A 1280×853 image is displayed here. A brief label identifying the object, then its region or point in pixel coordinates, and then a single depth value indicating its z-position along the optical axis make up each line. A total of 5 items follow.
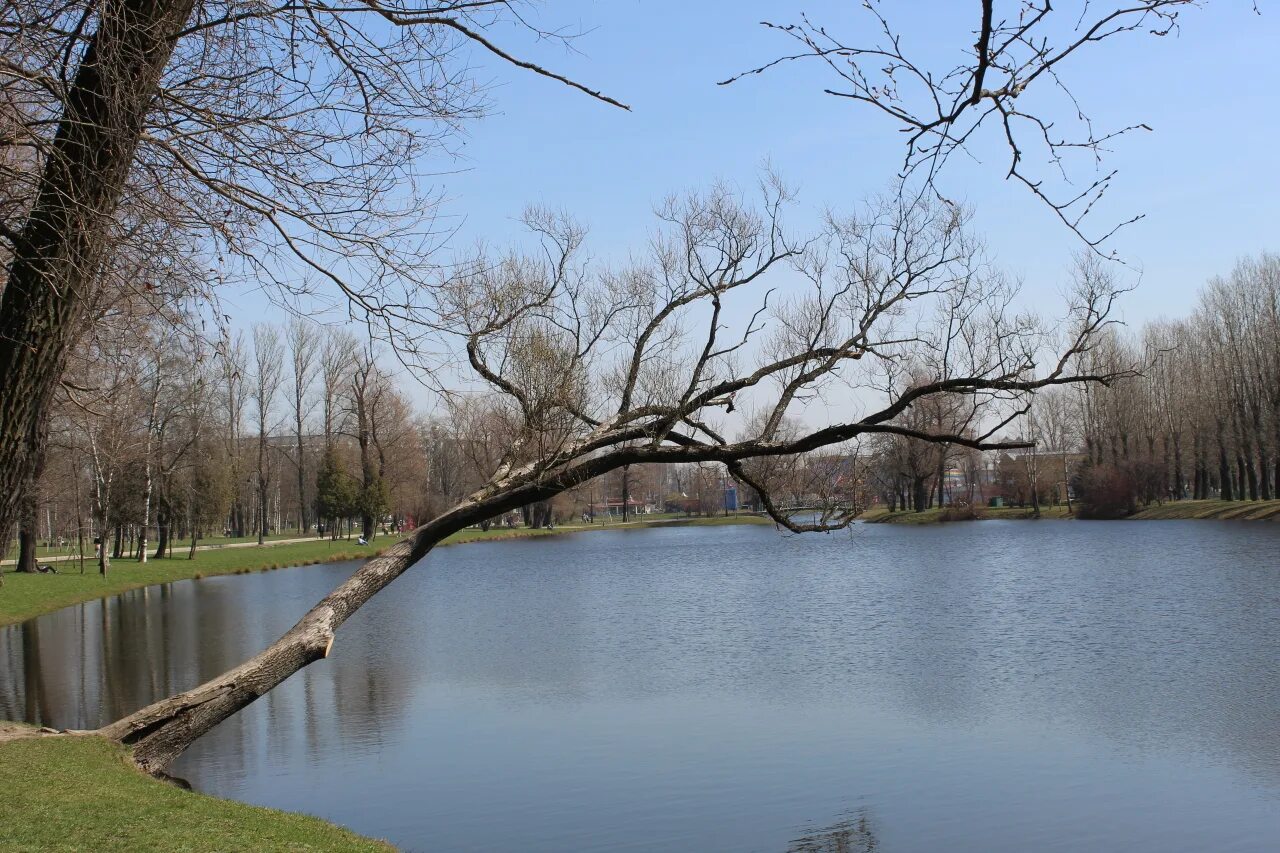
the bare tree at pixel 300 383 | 66.48
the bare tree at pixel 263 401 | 64.06
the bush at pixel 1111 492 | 62.22
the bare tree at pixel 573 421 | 9.80
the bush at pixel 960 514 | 71.06
